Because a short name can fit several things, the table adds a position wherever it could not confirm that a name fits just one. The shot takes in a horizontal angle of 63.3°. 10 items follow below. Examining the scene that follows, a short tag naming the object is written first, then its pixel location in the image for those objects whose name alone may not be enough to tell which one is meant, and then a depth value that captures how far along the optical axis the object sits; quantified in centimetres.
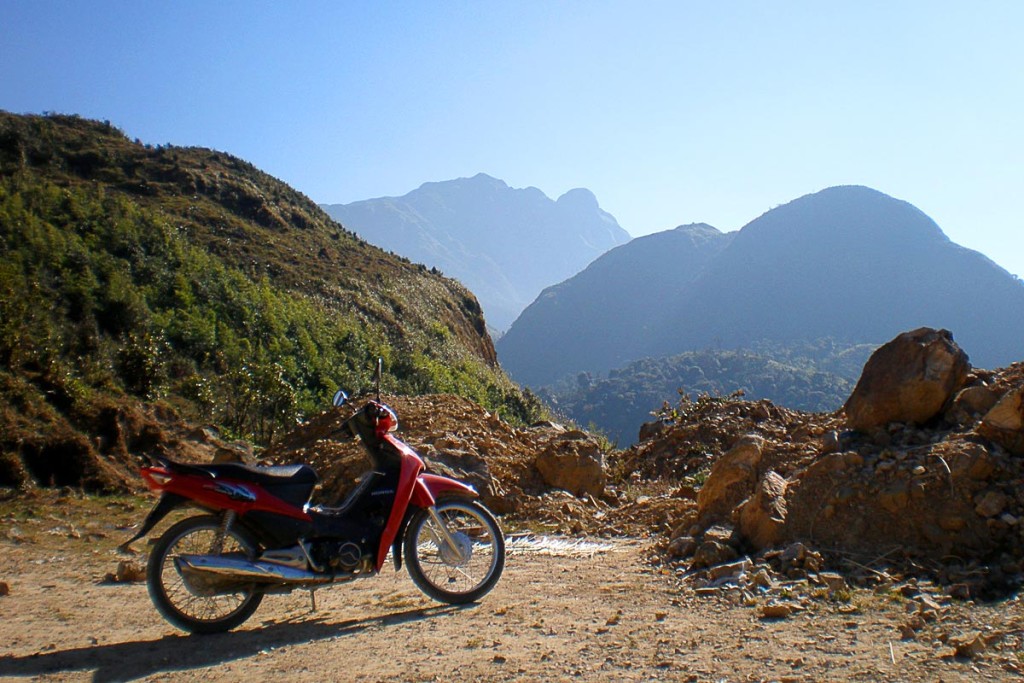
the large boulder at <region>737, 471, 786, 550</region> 569
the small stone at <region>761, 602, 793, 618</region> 441
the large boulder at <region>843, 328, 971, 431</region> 695
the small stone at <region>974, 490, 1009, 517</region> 530
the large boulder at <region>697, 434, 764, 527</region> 675
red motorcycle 463
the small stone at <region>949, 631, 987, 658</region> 361
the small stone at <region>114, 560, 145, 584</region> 602
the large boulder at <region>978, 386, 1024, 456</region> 582
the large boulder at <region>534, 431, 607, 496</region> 948
